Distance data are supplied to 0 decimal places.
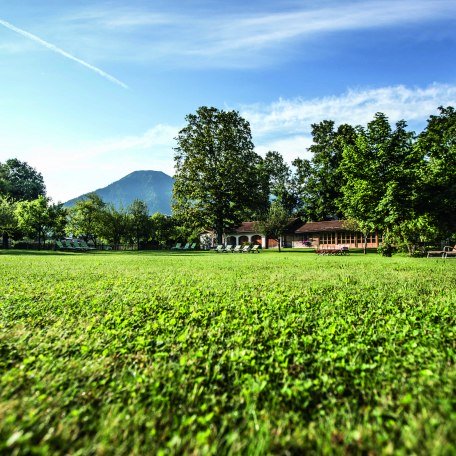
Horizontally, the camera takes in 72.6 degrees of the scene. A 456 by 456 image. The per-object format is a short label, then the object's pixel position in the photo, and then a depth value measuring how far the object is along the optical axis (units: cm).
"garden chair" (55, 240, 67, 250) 5309
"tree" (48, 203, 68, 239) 4582
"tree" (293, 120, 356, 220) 5575
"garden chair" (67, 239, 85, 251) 6017
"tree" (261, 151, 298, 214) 7931
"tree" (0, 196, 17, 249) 3809
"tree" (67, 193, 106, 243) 5491
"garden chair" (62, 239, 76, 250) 5380
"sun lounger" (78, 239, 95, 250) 6297
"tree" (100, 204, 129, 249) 5549
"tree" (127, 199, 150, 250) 5969
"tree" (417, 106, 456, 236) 2400
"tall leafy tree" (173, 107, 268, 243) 4594
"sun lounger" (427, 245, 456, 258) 2468
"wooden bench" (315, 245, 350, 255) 3484
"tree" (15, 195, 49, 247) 4281
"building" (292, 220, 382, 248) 5553
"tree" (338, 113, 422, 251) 2430
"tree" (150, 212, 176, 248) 6575
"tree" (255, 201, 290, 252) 4691
